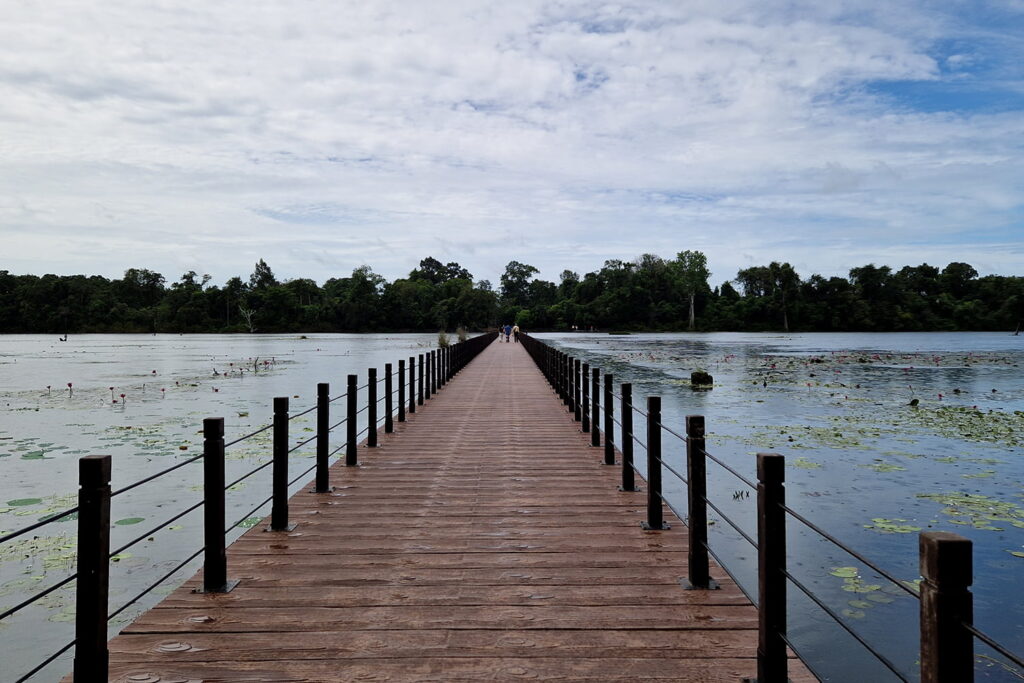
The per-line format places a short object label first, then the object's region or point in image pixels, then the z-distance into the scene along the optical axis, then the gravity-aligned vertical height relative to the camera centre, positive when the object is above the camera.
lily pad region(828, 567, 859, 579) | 6.59 -2.23
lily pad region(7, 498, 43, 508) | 8.72 -2.06
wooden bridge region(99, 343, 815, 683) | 3.16 -1.45
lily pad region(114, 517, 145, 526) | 8.09 -2.13
